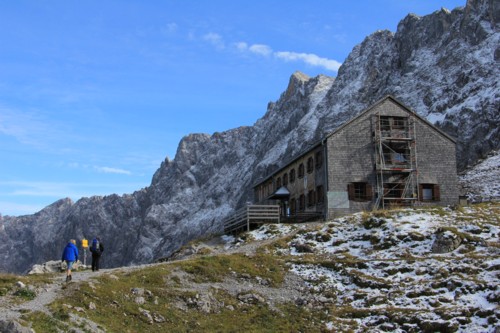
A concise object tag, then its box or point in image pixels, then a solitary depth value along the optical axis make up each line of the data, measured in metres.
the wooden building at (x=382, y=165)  51.88
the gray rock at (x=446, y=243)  34.94
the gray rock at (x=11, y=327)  20.49
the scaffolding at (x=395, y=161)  52.78
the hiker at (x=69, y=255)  28.72
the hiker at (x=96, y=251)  34.62
